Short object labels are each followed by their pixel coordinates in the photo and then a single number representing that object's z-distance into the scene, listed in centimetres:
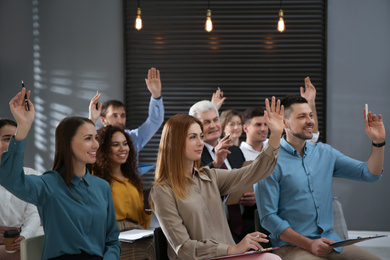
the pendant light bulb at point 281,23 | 569
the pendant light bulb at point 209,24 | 562
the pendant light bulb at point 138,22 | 565
